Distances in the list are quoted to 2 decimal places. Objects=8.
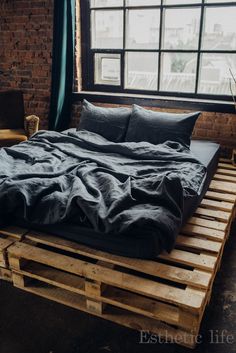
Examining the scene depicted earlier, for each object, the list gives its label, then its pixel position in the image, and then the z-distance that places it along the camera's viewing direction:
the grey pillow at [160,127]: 2.85
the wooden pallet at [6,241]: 1.76
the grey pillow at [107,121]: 3.05
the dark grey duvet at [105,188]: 1.62
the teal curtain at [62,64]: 3.41
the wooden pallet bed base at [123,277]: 1.47
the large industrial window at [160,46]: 3.16
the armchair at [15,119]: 3.51
